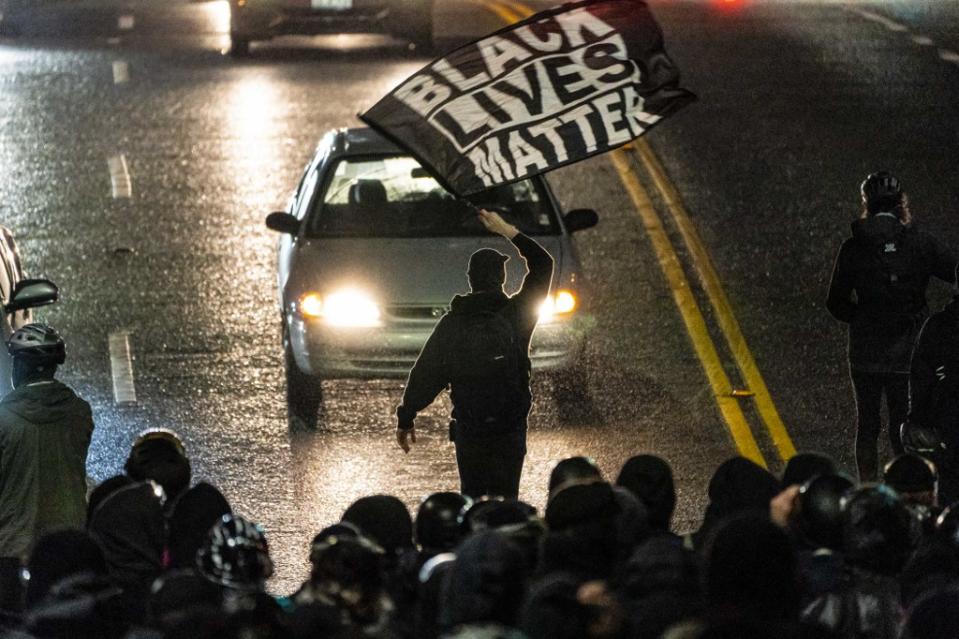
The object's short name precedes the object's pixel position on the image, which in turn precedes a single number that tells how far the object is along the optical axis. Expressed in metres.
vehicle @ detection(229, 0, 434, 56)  49.81
